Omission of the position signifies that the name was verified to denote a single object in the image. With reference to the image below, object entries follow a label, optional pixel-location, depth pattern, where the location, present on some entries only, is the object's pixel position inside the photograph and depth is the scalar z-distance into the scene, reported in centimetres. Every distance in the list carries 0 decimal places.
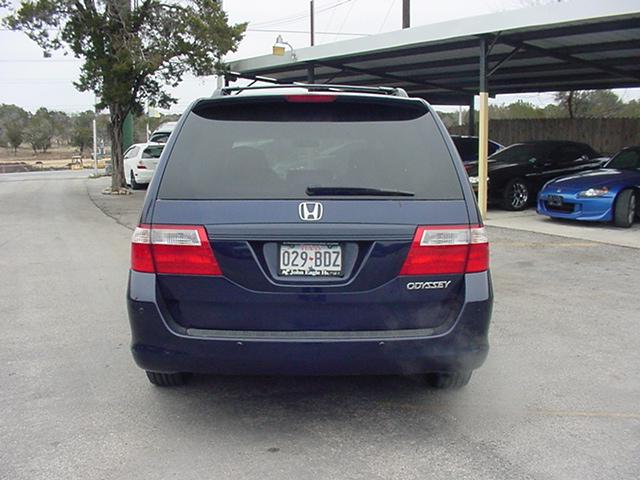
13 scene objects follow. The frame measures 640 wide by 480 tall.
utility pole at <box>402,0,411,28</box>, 2386
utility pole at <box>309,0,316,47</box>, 4259
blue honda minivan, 325
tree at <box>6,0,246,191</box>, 1773
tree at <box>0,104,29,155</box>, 7694
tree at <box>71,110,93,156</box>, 7194
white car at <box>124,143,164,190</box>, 2111
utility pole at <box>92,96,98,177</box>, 3222
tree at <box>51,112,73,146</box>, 8512
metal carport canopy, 1122
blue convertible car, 1134
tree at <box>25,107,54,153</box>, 7600
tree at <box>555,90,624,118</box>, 3038
